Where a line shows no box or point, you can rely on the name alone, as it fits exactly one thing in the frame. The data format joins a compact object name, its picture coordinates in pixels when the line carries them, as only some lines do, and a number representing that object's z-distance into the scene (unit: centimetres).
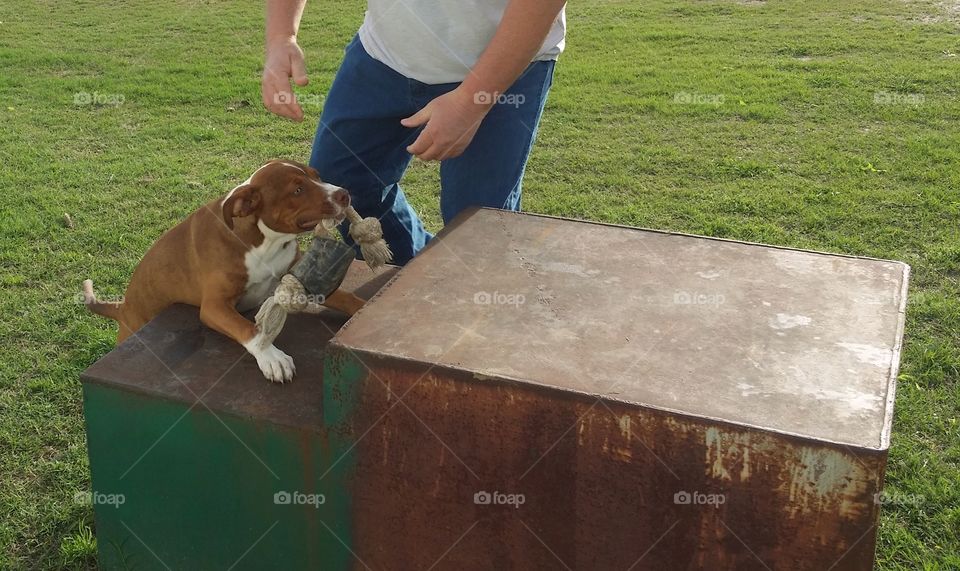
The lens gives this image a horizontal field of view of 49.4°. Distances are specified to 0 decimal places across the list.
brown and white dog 289
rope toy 272
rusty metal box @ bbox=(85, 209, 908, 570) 214
